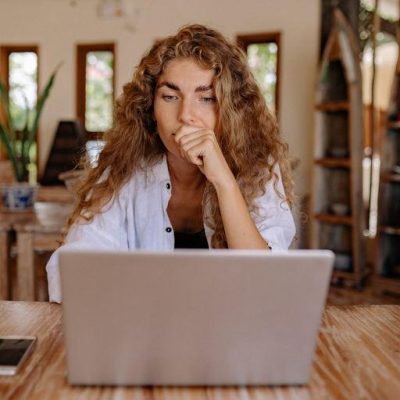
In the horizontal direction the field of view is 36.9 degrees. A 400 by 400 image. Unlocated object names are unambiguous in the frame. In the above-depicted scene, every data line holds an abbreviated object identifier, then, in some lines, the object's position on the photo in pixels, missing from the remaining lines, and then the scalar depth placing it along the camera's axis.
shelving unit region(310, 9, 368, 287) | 4.37
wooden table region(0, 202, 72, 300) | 2.58
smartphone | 0.88
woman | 1.47
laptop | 0.73
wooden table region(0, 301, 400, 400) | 0.82
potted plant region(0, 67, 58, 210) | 3.00
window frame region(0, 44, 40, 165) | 7.02
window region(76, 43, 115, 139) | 6.89
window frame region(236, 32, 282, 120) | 5.77
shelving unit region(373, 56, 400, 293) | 4.08
